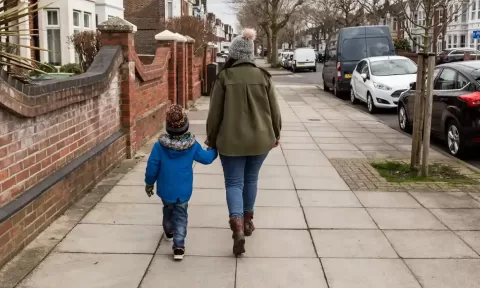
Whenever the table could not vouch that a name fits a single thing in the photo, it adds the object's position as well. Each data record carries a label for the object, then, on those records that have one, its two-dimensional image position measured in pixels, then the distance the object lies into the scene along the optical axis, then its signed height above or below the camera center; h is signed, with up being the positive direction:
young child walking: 4.59 -0.86
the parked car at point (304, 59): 47.00 -0.24
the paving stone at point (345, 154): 9.42 -1.57
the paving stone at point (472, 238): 5.05 -1.58
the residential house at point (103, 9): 26.44 +2.01
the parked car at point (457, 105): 8.98 -0.76
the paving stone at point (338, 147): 10.18 -1.56
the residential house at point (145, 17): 38.56 +2.47
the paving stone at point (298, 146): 10.17 -1.55
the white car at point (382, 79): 15.86 -0.63
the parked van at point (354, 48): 21.08 +0.29
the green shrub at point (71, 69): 16.40 -0.39
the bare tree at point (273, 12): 53.47 +4.12
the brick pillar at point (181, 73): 15.18 -0.45
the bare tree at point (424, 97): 7.61 -0.52
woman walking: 4.75 -0.50
